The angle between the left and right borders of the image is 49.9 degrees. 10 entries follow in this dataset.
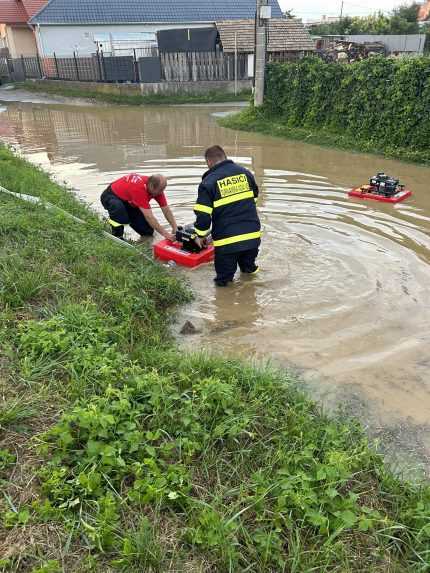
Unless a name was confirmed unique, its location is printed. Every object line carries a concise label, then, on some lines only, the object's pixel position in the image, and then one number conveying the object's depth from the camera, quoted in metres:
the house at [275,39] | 22.70
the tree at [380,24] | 41.15
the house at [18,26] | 32.03
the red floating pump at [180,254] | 6.01
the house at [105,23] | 29.25
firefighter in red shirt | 5.94
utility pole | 13.84
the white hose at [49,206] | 5.88
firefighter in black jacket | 5.14
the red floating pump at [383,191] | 8.19
